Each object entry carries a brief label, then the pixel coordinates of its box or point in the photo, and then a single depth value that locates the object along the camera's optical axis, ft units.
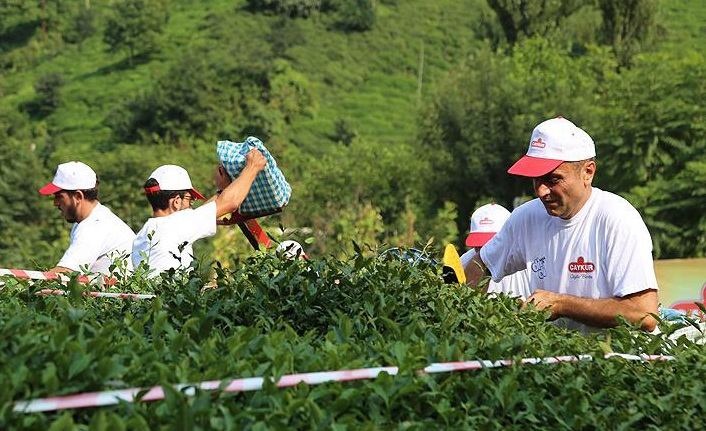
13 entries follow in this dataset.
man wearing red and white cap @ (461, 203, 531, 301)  21.18
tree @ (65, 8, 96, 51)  266.36
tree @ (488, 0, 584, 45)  173.68
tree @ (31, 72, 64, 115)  231.50
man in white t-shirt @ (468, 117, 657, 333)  15.65
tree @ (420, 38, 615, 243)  113.29
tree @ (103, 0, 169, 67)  248.93
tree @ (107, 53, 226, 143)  209.97
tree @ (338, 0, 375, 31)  259.80
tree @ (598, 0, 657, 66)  158.47
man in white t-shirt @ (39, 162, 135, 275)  24.49
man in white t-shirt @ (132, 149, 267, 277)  19.06
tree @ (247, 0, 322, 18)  268.00
